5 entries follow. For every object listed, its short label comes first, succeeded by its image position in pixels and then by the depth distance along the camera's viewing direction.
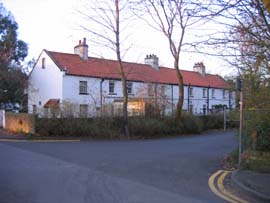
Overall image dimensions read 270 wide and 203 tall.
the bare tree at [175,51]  19.78
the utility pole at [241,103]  8.10
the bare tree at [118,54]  18.17
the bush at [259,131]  8.74
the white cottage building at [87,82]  25.33
